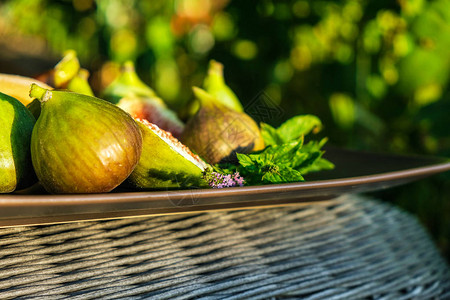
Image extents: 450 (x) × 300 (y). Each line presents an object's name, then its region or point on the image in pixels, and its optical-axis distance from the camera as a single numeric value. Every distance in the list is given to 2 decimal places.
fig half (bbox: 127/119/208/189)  0.58
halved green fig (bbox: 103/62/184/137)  0.70
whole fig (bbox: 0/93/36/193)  0.55
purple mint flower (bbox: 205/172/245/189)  0.58
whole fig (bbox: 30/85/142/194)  0.54
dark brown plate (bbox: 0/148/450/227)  0.52
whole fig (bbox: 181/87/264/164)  0.63
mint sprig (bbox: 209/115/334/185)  0.60
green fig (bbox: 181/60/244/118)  0.74
